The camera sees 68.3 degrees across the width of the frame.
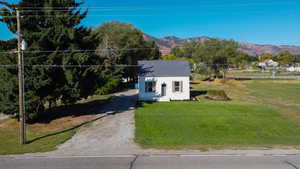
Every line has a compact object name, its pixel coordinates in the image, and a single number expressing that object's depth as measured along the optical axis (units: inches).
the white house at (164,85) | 1065.5
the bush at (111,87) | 1343.5
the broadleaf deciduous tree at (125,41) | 1591.9
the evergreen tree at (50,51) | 619.5
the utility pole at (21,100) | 472.6
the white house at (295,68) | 4663.9
